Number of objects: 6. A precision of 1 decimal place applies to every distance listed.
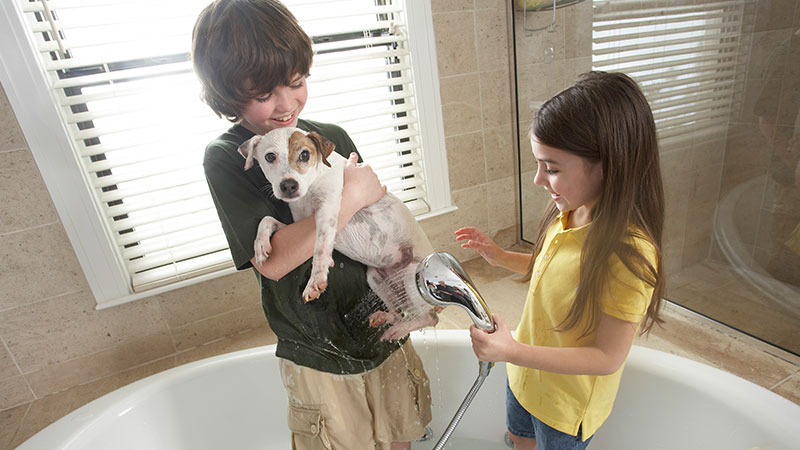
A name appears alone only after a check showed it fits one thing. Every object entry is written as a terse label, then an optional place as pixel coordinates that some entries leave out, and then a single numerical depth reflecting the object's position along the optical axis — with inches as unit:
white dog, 26.8
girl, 27.8
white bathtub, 36.8
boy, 25.6
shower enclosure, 45.1
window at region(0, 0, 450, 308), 47.3
